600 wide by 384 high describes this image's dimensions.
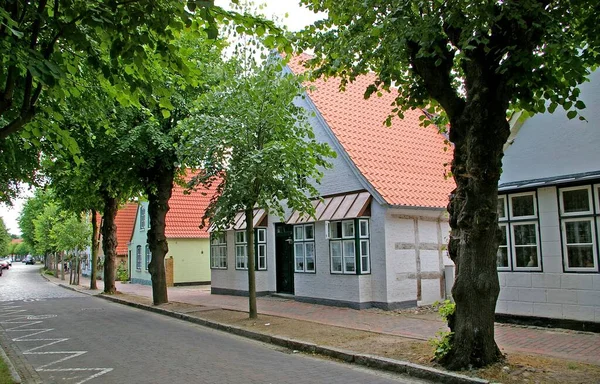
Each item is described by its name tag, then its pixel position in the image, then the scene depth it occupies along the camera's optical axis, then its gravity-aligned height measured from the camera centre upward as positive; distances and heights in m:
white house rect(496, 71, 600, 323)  10.70 +0.36
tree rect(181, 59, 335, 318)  12.97 +2.56
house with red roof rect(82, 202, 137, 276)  37.62 +1.43
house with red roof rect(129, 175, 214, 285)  29.20 +0.19
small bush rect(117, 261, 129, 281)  35.84 -1.77
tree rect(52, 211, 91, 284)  33.41 +0.93
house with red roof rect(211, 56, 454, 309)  15.52 +0.59
